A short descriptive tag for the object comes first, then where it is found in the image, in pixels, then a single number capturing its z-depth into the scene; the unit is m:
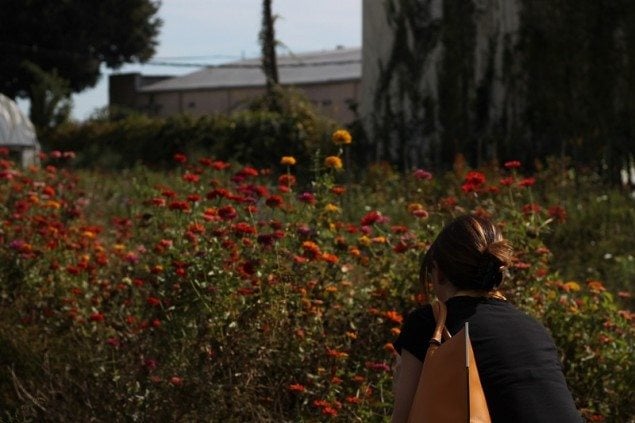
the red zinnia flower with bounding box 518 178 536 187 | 8.81
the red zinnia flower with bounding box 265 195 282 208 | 7.64
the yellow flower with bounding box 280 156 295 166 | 8.28
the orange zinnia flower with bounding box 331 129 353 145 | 8.29
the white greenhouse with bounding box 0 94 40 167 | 31.33
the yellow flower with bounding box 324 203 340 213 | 8.24
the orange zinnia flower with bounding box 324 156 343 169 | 8.18
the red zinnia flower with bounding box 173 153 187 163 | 9.24
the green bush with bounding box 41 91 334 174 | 31.48
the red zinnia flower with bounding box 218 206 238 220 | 7.72
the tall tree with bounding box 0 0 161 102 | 53.16
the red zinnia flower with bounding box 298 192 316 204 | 8.04
